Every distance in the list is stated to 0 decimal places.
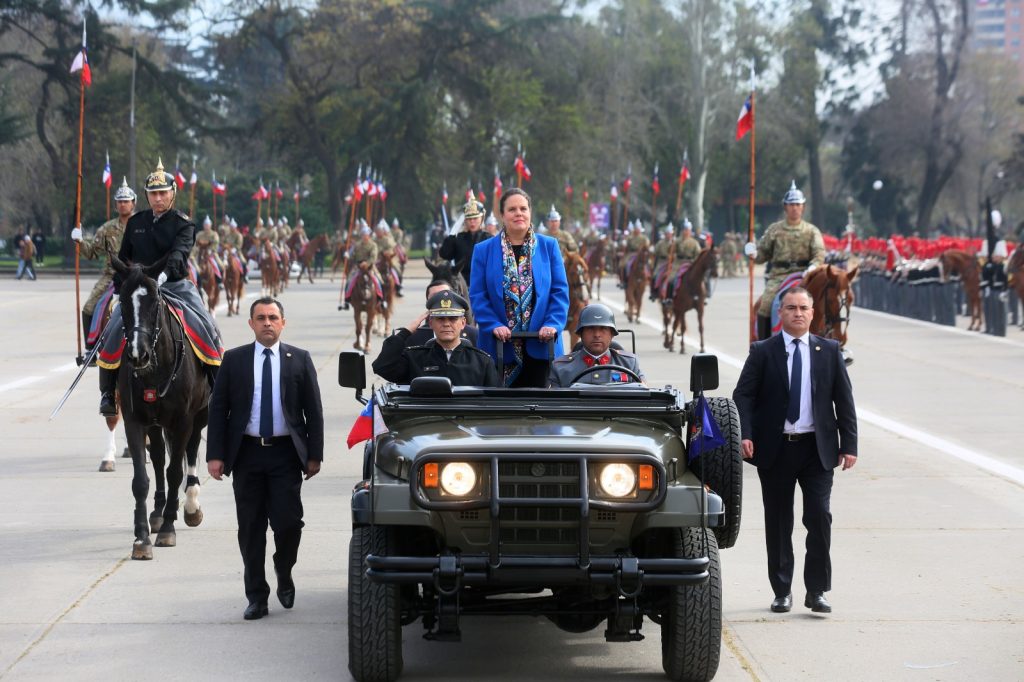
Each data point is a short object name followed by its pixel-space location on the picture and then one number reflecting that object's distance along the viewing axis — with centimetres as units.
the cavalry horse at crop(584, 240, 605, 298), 4984
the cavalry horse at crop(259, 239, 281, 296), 4431
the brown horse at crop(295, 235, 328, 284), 5816
